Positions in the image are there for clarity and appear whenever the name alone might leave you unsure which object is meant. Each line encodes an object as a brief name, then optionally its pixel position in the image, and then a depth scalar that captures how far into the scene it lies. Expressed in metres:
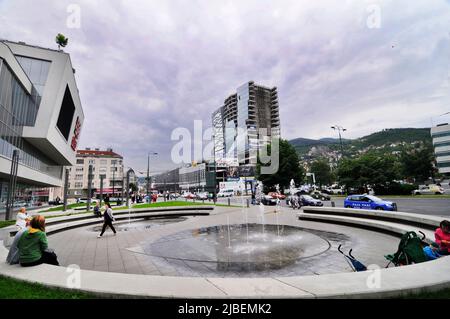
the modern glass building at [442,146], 79.38
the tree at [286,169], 50.56
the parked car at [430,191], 36.07
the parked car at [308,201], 26.36
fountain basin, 6.40
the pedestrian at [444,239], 5.21
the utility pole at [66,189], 24.00
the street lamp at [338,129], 36.13
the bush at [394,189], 38.75
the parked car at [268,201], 33.12
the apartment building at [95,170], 88.94
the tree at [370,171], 40.09
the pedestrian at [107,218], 10.85
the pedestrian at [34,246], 5.01
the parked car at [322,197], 37.50
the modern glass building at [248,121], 119.38
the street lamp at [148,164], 37.57
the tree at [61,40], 39.89
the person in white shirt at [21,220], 9.16
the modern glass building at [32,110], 25.12
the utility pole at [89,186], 21.28
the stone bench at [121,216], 13.11
